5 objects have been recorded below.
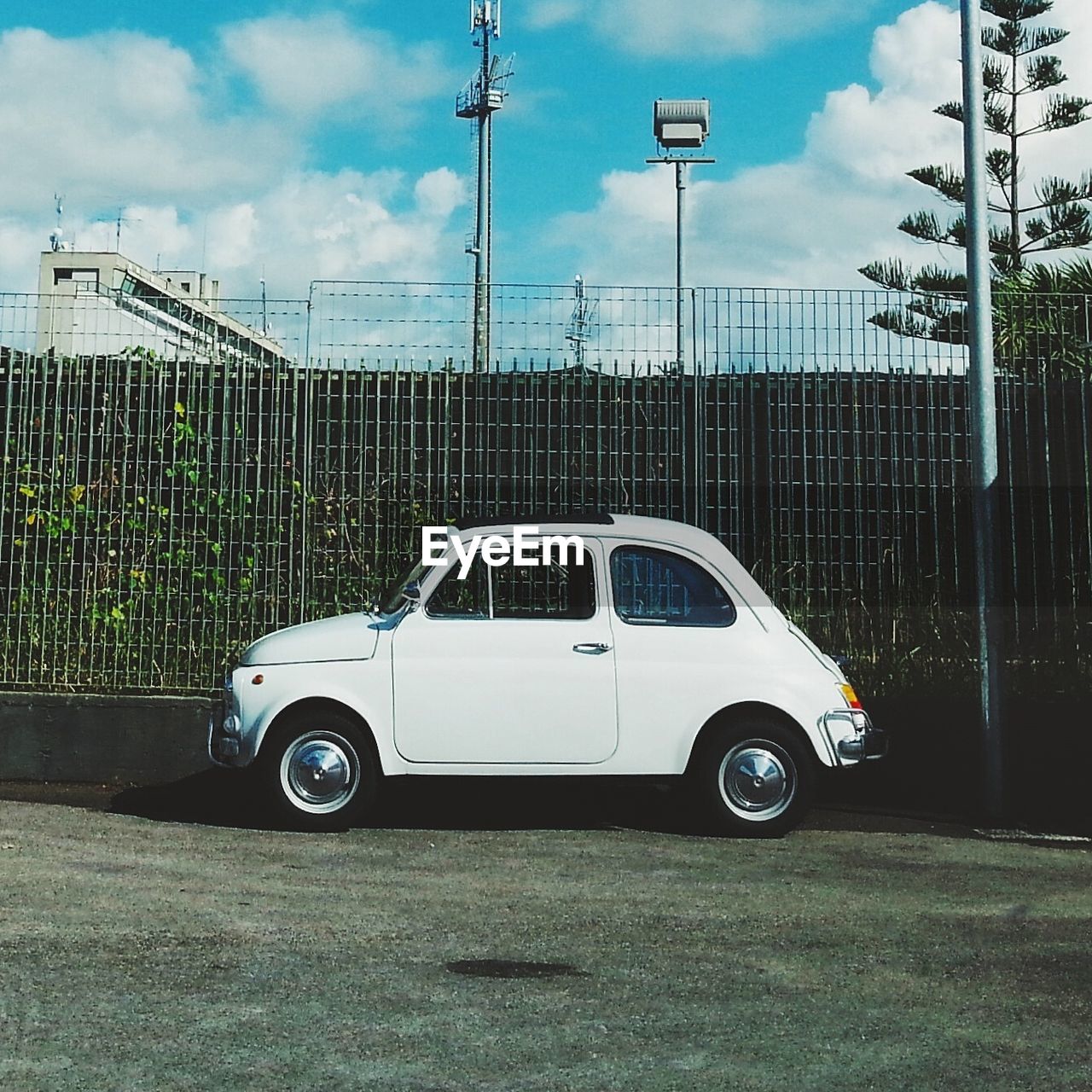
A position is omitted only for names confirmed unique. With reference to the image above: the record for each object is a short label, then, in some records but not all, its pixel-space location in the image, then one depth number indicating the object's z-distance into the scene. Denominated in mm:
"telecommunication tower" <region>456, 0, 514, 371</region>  29219
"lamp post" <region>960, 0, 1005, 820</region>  9961
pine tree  25812
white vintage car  8383
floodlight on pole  17672
